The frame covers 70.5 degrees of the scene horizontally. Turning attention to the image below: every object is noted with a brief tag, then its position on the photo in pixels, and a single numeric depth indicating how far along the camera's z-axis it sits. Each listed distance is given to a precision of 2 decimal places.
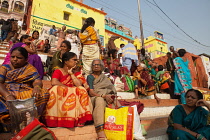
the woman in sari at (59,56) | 3.72
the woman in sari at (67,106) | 2.17
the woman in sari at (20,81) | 2.01
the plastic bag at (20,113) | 1.78
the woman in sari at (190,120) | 2.47
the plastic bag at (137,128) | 2.51
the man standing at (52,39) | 9.91
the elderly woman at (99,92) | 2.40
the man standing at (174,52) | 6.16
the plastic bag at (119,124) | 2.36
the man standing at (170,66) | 6.16
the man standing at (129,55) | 6.68
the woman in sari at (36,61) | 3.53
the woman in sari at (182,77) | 5.53
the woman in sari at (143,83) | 5.23
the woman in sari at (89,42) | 4.66
